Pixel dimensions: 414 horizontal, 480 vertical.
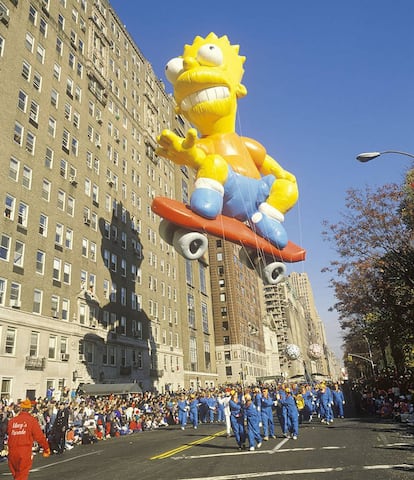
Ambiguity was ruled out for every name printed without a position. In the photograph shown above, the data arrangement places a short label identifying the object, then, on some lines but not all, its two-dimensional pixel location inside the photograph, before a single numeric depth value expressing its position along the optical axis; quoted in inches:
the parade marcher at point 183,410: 903.7
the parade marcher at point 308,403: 836.6
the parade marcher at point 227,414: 700.7
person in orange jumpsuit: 306.2
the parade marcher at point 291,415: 607.1
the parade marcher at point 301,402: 792.3
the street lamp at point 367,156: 568.4
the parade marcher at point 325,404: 775.2
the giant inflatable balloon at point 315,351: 1514.3
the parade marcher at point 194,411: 912.2
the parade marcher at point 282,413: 638.5
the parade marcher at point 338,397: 866.8
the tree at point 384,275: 971.3
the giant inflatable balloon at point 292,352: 1248.8
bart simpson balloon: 581.6
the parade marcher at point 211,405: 1040.2
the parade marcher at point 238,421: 534.3
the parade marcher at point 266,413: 612.7
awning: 1126.4
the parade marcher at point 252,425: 522.3
